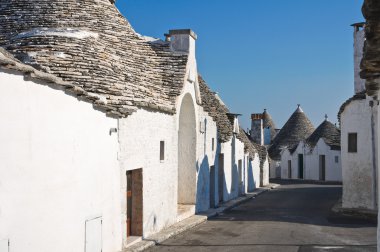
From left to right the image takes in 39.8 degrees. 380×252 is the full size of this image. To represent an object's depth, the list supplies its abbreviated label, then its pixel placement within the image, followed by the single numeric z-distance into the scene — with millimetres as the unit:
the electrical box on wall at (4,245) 6535
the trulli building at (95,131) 7156
